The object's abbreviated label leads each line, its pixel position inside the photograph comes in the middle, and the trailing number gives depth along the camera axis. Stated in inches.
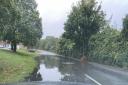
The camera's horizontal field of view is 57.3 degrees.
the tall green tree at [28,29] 839.6
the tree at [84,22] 764.1
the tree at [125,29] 533.7
